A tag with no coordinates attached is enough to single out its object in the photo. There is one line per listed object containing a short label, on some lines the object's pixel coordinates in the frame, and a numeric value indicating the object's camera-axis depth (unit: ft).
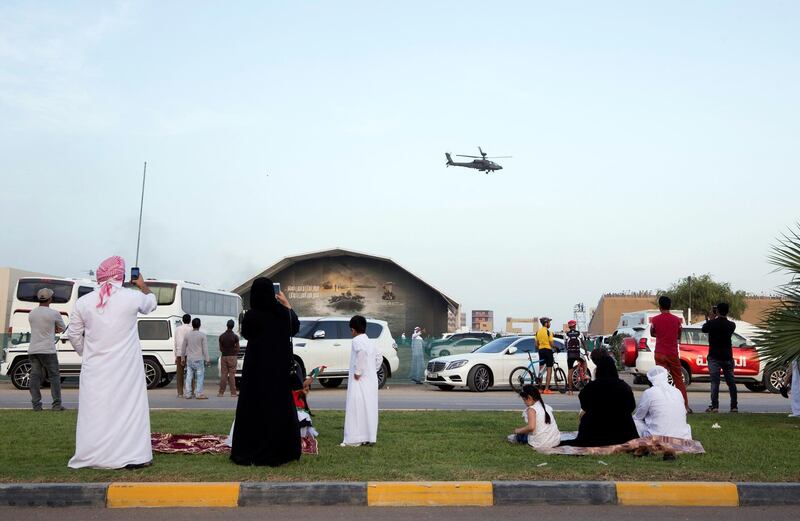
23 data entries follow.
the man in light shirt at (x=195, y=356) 61.05
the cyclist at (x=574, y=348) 69.62
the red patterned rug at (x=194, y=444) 29.48
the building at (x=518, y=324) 432.66
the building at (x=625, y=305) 304.50
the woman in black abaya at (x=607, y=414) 30.40
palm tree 38.24
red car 73.61
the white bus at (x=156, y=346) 72.90
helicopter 199.21
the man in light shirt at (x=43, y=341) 45.29
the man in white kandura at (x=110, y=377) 25.46
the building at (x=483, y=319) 564.30
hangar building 202.69
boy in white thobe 32.22
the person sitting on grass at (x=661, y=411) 30.37
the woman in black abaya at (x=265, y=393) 26.35
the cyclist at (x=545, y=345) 66.59
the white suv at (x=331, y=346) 72.28
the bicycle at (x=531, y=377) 69.77
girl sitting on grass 30.53
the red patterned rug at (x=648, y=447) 29.04
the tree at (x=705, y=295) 288.30
